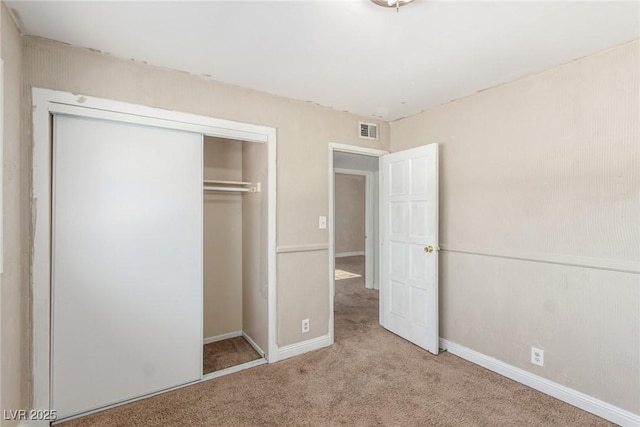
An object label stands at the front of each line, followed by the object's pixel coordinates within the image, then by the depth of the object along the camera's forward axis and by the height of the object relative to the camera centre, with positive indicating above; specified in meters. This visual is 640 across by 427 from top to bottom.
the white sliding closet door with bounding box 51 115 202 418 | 1.97 -0.33
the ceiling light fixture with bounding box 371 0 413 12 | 1.50 +1.06
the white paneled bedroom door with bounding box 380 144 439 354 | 2.87 -0.30
